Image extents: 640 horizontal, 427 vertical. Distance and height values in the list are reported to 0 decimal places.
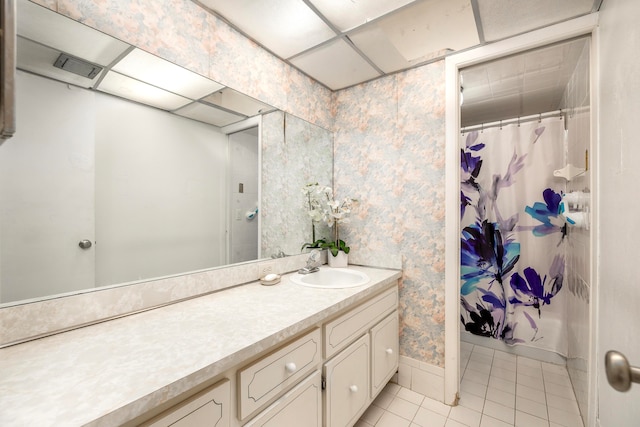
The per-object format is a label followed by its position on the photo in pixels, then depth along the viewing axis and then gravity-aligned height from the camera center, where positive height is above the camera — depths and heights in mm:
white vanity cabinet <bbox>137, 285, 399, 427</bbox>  770 -635
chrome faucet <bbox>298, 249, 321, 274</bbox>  1811 -356
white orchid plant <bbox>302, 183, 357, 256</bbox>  2000 +13
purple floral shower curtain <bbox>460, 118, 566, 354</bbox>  2189 -204
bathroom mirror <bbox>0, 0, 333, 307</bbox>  874 +179
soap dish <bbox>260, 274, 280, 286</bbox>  1488 -389
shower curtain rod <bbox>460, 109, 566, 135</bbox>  2199 +787
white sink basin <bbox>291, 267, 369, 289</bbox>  1728 -438
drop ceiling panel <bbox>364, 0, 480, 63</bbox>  1339 +1016
